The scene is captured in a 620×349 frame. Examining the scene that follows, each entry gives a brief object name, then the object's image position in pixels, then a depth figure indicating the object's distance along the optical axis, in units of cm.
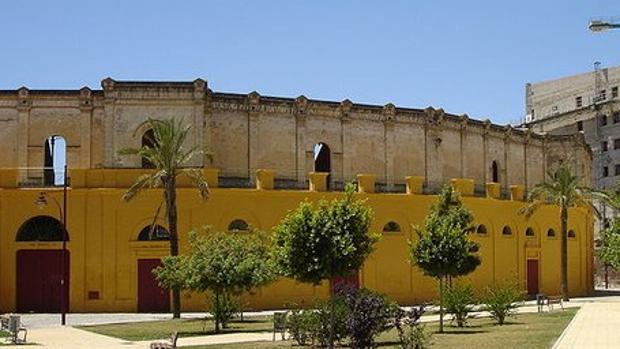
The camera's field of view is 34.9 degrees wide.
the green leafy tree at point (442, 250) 3575
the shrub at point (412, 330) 2411
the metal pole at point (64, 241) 4544
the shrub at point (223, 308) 3662
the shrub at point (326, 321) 2695
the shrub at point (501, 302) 3778
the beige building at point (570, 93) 10169
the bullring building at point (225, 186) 4875
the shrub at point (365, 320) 2412
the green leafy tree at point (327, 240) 2752
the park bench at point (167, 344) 2506
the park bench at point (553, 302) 5112
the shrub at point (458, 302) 3688
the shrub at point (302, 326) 2861
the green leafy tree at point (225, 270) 3594
